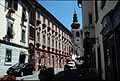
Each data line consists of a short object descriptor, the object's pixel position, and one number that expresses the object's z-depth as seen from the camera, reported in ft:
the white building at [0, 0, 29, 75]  48.80
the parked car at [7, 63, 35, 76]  47.05
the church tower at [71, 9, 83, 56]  186.04
